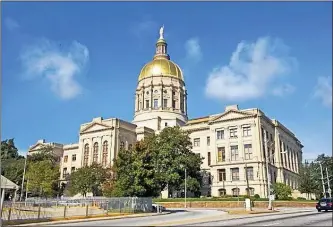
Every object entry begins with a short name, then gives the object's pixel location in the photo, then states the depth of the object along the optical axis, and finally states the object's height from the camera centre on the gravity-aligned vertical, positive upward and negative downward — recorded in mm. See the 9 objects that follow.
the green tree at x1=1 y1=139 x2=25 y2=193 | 64250 +5280
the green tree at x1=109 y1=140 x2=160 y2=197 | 33156 +2167
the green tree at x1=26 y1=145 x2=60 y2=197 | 60625 +3464
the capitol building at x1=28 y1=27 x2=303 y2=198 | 57062 +10637
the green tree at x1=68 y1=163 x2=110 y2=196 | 55188 +2968
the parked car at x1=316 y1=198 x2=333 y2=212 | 26014 -350
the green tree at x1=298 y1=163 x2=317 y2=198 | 58078 +2437
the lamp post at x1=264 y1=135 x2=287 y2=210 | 55922 +8449
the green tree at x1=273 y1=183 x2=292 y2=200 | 49988 +1137
